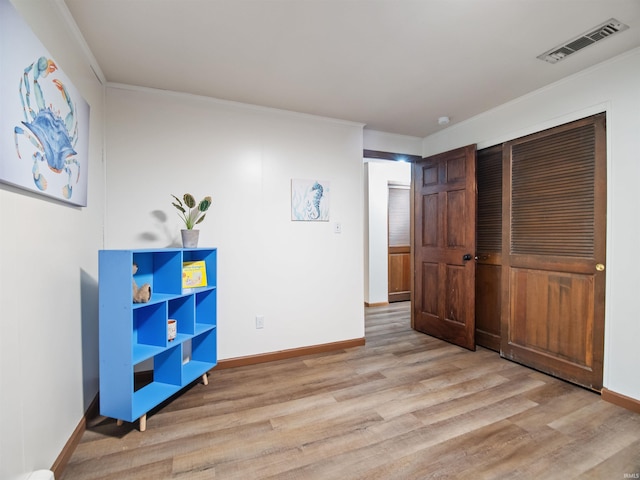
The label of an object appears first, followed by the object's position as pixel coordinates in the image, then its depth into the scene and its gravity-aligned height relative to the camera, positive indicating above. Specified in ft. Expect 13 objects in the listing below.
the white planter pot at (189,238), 7.41 -0.08
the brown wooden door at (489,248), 10.07 -0.45
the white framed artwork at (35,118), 3.44 +1.65
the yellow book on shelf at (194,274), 7.39 -1.00
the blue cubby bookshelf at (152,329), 5.76 -2.13
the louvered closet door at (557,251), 7.31 -0.44
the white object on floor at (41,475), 3.80 -3.11
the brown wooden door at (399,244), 18.15 -0.58
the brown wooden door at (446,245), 10.23 -0.39
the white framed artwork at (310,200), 9.77 +1.16
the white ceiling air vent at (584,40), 5.78 +4.05
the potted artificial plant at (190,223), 7.42 +0.29
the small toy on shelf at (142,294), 6.19 -1.24
